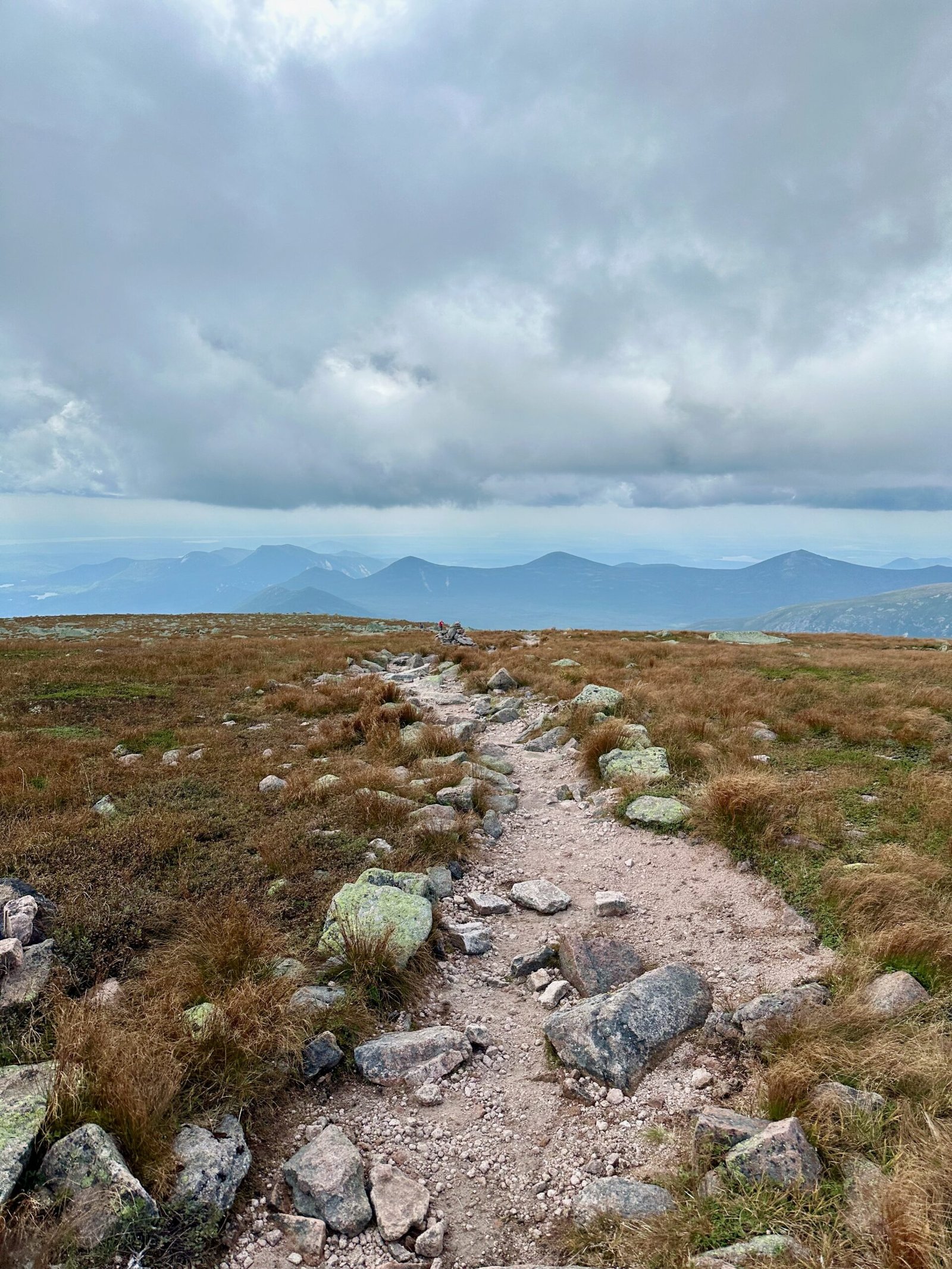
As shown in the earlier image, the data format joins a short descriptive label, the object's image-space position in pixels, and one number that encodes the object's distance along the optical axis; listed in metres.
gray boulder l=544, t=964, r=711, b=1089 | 5.09
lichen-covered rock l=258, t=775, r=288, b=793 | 11.01
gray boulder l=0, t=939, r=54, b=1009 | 5.29
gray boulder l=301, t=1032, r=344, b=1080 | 5.04
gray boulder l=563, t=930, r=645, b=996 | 6.20
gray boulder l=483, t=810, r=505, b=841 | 9.91
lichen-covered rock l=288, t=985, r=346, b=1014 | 5.46
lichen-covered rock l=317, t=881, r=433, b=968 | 6.37
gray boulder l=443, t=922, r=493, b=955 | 7.00
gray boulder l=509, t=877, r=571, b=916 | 7.86
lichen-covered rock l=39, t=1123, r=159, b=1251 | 3.45
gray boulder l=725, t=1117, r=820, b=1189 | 3.60
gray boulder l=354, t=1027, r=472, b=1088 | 5.17
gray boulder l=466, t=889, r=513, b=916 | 7.78
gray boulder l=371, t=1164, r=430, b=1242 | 3.91
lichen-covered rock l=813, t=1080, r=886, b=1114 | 3.94
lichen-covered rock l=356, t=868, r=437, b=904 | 7.61
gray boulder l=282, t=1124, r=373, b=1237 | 3.96
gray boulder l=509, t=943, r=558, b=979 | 6.67
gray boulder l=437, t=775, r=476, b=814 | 10.41
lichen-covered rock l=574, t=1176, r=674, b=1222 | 3.75
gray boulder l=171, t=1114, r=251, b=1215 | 3.80
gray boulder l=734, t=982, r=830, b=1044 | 5.00
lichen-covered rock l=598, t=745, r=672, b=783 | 11.12
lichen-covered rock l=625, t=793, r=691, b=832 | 9.49
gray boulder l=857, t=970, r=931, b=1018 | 4.92
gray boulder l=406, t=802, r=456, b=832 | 9.38
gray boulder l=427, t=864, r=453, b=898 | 7.95
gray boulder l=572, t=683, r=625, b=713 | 15.15
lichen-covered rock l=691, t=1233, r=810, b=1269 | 3.13
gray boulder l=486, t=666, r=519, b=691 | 20.47
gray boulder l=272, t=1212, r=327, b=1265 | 3.81
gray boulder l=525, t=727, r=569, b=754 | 14.23
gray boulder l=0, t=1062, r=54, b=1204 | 3.54
